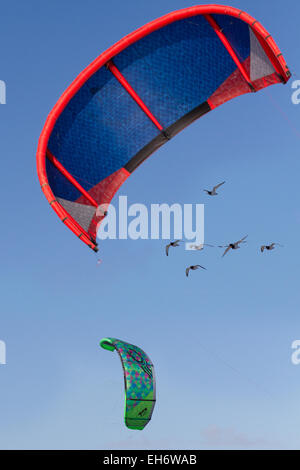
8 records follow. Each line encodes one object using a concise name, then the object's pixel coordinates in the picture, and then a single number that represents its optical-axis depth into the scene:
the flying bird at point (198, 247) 24.03
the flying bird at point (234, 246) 24.68
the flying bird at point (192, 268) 25.86
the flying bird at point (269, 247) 25.50
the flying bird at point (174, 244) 25.27
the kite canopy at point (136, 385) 23.88
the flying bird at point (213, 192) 25.14
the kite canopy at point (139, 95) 22.97
